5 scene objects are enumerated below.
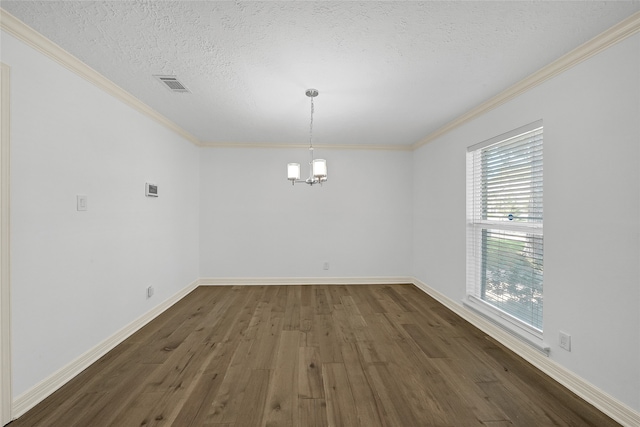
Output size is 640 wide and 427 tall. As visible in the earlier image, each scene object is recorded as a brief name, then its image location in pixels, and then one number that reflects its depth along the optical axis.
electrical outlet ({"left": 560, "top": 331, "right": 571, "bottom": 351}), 2.00
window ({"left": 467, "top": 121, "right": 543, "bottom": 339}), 2.38
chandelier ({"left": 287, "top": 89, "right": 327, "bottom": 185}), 2.64
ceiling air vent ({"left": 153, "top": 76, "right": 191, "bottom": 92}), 2.39
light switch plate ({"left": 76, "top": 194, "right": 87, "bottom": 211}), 2.17
